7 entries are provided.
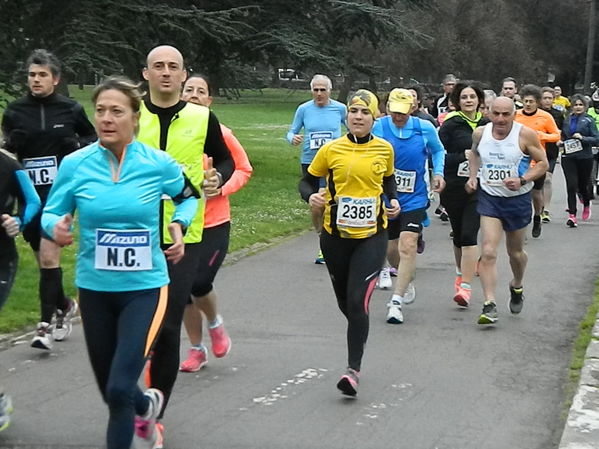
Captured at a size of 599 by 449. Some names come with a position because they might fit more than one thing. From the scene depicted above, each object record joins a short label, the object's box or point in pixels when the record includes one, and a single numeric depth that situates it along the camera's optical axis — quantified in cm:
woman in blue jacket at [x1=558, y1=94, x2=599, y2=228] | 1691
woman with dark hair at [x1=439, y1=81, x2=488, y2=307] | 1005
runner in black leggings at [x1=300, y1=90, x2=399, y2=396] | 697
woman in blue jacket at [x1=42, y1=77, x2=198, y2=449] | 503
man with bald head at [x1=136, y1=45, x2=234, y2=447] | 577
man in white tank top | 927
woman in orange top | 709
